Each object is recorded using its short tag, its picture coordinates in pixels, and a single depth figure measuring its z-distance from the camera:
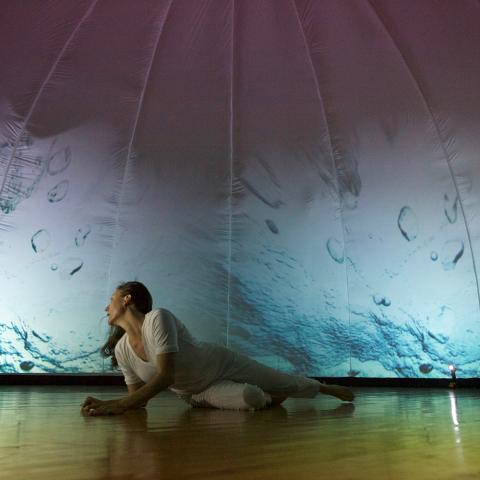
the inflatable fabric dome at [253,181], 8.58
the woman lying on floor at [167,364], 4.01
